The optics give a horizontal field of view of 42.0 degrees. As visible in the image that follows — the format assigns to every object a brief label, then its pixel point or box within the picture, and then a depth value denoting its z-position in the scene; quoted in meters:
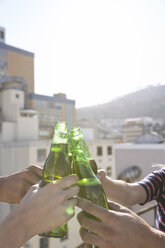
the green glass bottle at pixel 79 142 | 0.63
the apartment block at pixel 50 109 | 15.95
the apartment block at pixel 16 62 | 16.88
